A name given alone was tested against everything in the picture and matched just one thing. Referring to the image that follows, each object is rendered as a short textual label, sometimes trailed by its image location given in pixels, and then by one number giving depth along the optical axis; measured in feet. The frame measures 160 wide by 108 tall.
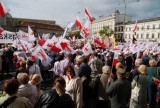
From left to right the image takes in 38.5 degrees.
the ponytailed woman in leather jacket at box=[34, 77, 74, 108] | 11.15
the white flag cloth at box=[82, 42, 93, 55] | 32.59
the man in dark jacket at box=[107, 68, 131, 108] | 15.81
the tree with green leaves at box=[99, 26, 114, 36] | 325.52
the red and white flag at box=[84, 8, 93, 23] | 38.35
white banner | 28.77
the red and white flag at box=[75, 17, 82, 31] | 37.81
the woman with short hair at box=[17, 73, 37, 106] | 14.14
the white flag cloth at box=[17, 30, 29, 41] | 43.41
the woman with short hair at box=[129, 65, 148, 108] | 17.37
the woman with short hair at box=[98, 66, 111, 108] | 17.29
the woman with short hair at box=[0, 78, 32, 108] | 10.53
